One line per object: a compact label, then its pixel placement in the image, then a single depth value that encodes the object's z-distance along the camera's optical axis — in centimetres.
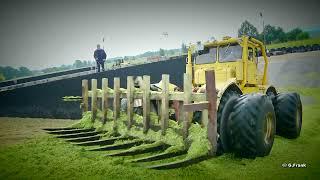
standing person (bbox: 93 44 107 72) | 1412
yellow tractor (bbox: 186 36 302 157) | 468
